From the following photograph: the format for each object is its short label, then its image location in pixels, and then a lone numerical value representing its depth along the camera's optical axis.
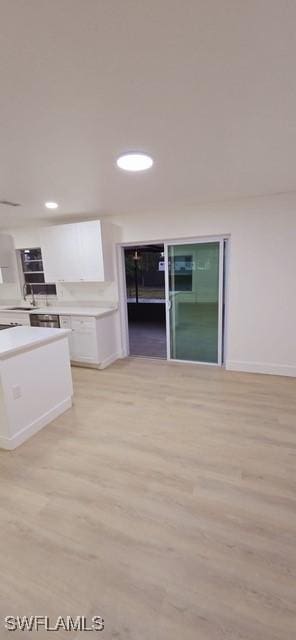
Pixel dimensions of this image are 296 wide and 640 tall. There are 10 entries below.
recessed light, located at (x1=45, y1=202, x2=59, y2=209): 3.56
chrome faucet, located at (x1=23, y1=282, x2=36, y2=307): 5.29
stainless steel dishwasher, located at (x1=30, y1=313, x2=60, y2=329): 4.41
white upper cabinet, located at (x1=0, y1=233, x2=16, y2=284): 5.07
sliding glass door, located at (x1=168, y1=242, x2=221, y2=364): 4.00
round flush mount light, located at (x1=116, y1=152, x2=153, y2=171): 2.15
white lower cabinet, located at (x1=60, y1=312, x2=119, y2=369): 4.11
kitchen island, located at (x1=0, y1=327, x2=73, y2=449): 2.32
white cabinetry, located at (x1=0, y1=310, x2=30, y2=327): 4.66
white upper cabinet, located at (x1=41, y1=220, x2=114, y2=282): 4.11
